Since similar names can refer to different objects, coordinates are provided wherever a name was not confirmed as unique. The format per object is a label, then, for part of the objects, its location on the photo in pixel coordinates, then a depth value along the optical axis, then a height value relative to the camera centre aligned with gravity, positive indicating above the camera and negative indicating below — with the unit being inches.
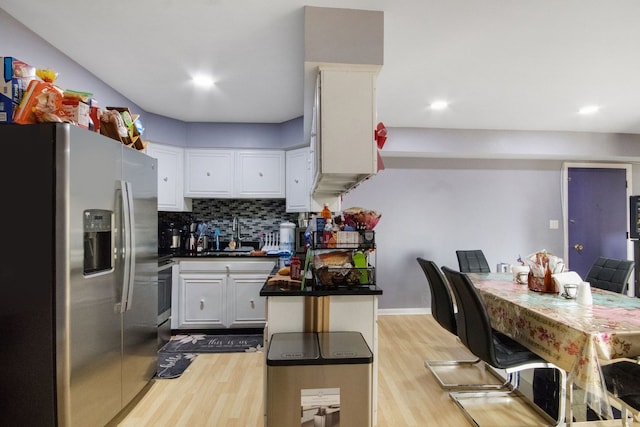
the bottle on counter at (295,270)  79.8 -13.1
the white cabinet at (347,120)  70.8 +21.3
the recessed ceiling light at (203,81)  105.2 +45.5
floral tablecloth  59.9 -23.5
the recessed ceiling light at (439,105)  128.6 +45.4
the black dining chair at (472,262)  143.6 -20.1
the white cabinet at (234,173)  151.3 +21.0
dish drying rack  160.0 -11.6
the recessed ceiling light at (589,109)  131.5 +44.5
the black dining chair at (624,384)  60.6 -34.0
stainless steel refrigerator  59.1 -11.0
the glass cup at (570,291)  84.7 -19.4
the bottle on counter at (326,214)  74.0 +0.8
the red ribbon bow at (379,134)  71.0 +18.1
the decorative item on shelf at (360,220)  71.9 -0.6
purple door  180.9 -2.5
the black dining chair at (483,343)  75.4 -31.1
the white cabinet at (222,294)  136.9 -32.1
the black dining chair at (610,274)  105.0 -19.5
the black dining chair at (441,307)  96.8 -28.4
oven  120.6 -31.0
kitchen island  70.1 -20.5
